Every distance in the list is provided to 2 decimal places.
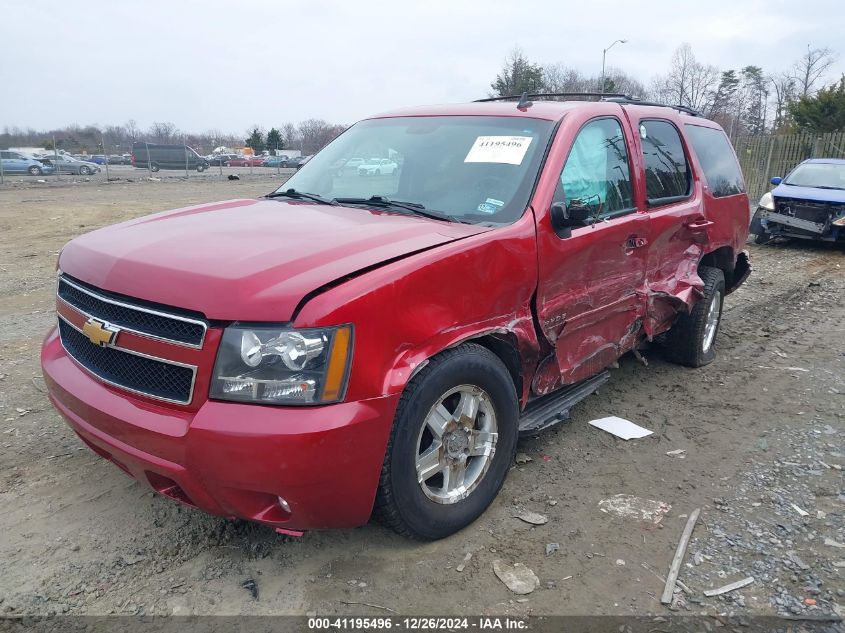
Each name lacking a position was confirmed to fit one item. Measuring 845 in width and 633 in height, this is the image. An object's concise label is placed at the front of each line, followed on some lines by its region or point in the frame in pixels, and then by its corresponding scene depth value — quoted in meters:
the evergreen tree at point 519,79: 43.50
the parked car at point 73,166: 33.25
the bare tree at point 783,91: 51.59
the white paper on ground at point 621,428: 4.02
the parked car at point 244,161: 47.50
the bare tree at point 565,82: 50.35
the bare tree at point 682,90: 54.72
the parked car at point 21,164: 31.31
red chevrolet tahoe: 2.24
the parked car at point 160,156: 34.19
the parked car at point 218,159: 46.10
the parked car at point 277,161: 45.76
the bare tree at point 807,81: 51.09
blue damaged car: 10.85
